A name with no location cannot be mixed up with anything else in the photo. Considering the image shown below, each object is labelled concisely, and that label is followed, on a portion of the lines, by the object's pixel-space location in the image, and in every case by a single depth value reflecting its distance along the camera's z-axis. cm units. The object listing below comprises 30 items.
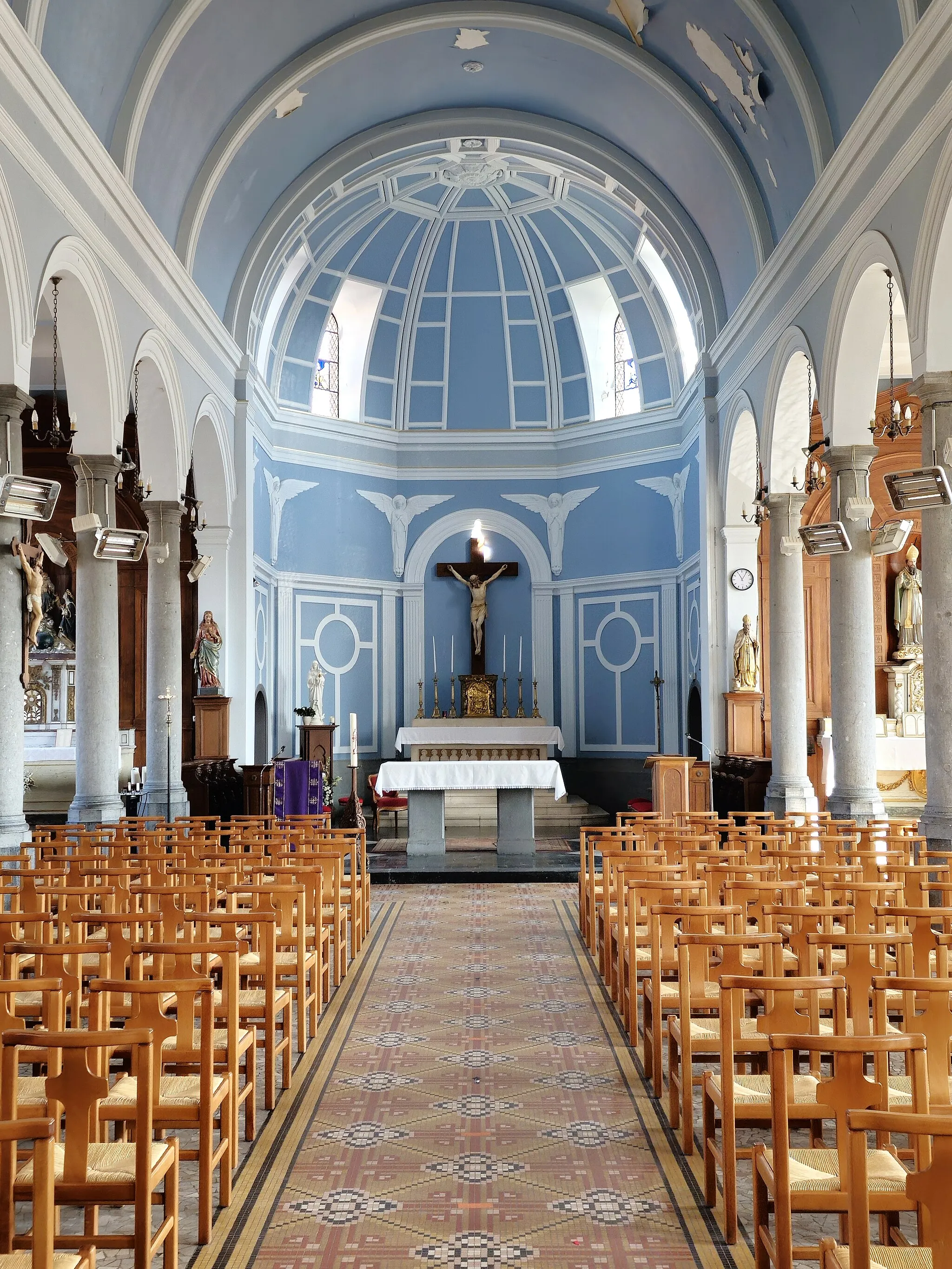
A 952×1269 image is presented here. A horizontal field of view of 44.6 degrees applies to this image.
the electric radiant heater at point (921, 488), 779
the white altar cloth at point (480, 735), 1897
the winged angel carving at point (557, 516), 2195
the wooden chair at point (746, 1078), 354
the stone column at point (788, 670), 1358
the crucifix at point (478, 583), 2167
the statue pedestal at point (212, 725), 1606
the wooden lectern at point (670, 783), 1450
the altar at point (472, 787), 1373
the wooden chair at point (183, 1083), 369
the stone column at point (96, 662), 1132
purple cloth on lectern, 1589
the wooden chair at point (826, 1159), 287
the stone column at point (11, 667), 862
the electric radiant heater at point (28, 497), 806
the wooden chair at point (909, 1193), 212
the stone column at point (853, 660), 1102
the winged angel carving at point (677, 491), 1972
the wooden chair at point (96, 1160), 289
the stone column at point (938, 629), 851
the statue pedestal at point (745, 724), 1603
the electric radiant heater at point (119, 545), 1030
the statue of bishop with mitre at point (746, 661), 1603
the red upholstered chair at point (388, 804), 1741
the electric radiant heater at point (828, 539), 1026
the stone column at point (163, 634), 1388
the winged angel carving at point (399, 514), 2209
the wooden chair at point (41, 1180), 231
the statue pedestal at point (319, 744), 1788
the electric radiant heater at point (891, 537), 974
